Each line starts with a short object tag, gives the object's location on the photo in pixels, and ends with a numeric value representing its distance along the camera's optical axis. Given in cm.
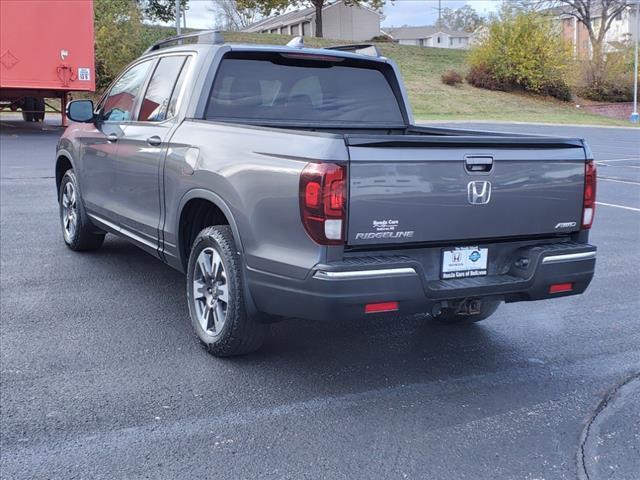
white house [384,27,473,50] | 10850
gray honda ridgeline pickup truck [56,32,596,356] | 390
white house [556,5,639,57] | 4952
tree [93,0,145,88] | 3338
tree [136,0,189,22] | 5762
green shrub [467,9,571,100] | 4612
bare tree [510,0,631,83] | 5041
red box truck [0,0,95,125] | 1869
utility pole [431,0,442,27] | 11609
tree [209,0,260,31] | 7219
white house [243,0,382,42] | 7162
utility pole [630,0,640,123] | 3853
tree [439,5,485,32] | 12962
